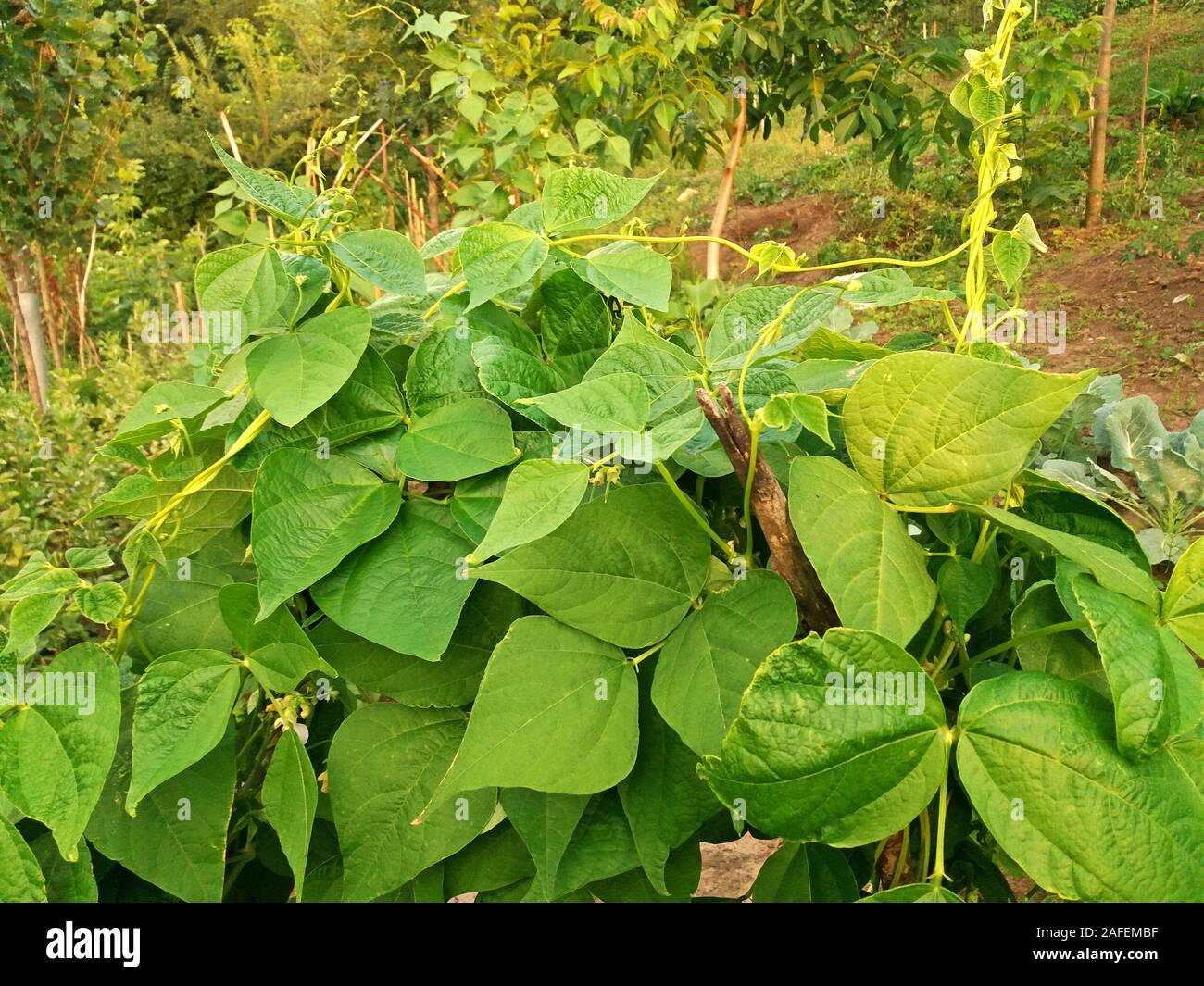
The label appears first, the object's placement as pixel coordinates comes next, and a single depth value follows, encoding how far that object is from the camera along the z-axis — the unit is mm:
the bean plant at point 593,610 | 431
